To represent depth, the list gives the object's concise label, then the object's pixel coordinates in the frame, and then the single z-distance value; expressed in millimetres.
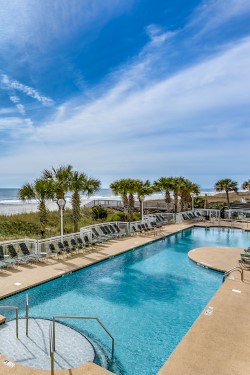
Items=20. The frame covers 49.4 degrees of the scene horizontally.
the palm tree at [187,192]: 29175
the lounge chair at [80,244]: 14336
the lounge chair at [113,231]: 17934
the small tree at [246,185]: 37906
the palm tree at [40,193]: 15898
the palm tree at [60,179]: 15773
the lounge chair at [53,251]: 12990
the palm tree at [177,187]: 27919
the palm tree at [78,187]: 16109
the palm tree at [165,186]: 27609
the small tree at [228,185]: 33875
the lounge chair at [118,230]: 18578
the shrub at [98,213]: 25297
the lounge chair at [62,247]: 13305
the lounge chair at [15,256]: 11537
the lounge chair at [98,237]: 16195
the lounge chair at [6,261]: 10995
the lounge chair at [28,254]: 12038
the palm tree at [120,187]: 22141
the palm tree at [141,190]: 22094
